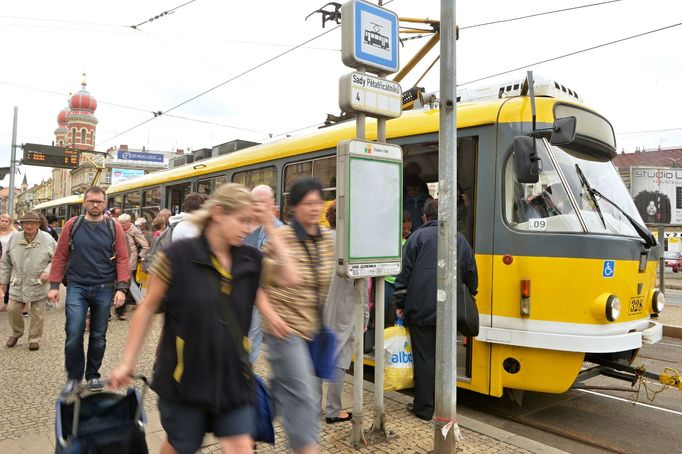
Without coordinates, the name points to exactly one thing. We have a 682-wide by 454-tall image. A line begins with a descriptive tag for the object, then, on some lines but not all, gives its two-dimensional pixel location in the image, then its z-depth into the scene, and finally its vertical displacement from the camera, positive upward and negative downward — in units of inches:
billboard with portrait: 484.1 +53.7
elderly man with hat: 261.3 -20.5
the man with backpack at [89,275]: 183.5 -14.1
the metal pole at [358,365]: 151.5 -36.3
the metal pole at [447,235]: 145.9 +1.1
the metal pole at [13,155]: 1030.4 +149.5
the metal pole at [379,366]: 155.9 -36.9
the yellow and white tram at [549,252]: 175.6 -3.9
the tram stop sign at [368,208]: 145.5 +8.3
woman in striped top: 114.9 -17.4
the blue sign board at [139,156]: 2960.1 +436.6
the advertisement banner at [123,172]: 2719.0 +323.4
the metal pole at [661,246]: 414.0 -3.3
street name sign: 145.9 +39.9
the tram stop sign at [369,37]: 147.7 +56.5
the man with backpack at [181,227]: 169.2 +3.0
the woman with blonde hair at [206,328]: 86.5 -15.0
